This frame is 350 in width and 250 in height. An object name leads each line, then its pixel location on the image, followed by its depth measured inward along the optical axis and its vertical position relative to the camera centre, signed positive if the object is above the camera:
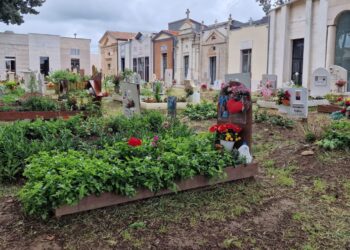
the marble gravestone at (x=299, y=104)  8.12 -0.40
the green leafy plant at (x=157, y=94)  11.84 -0.30
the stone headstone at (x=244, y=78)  6.56 +0.15
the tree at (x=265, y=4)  35.38 +8.26
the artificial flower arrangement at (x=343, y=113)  7.71 -0.58
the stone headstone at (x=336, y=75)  12.93 +0.44
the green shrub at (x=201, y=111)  9.00 -0.68
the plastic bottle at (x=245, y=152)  4.12 -0.77
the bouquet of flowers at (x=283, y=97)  8.78 -0.28
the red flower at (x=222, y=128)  4.32 -0.52
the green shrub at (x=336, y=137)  5.09 -0.75
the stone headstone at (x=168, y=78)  20.92 +0.43
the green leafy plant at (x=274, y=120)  7.32 -0.72
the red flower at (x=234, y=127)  4.29 -0.51
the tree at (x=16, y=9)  19.79 +4.39
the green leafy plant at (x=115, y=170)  2.93 -0.79
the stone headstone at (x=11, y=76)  24.98 +0.55
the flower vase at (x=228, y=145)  4.23 -0.71
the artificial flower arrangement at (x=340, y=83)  12.11 +0.13
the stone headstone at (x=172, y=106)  7.61 -0.45
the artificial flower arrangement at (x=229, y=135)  4.25 -0.60
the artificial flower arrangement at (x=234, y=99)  4.27 -0.16
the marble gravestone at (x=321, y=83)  11.65 +0.12
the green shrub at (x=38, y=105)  9.00 -0.54
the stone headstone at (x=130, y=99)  7.39 -0.30
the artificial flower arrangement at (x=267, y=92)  11.73 -0.19
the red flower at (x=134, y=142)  3.84 -0.63
